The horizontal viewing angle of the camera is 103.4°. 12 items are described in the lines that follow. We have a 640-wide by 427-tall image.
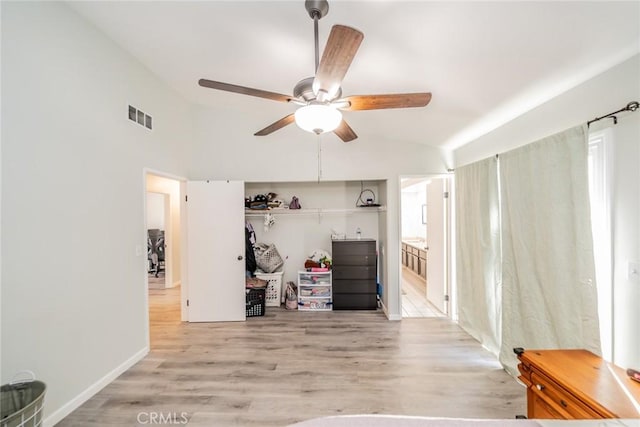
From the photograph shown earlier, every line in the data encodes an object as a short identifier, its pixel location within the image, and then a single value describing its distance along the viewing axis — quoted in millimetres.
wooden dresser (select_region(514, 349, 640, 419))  1122
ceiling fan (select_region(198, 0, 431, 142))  1202
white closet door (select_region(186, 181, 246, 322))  3643
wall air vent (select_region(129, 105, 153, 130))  2609
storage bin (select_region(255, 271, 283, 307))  4156
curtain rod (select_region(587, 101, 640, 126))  1446
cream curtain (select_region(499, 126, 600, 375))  1705
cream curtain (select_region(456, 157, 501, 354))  2684
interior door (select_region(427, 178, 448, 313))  3814
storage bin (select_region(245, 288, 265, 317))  3805
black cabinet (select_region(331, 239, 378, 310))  3924
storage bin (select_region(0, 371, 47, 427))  1427
